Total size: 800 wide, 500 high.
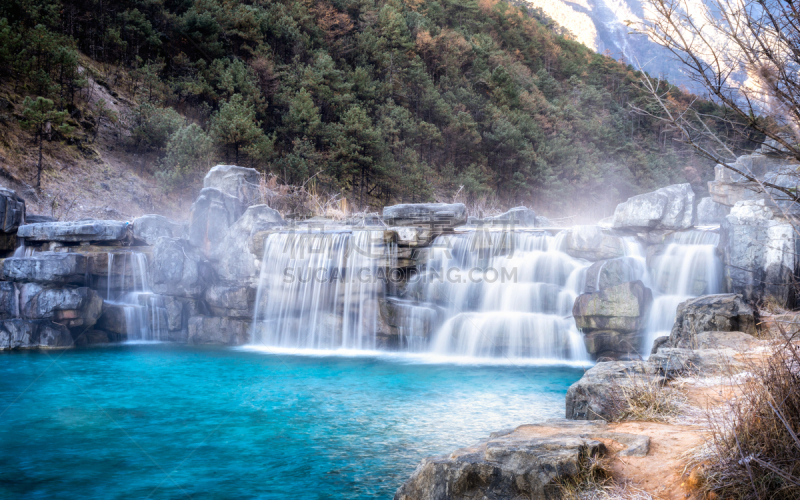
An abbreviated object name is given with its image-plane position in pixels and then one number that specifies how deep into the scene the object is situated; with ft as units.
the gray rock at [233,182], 50.67
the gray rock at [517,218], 55.47
